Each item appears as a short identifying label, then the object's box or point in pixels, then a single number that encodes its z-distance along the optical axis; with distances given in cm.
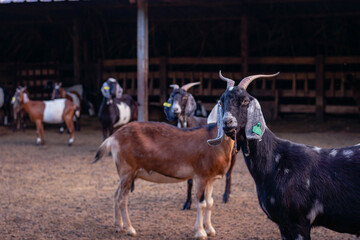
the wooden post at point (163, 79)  1798
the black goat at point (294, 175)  410
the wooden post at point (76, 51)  1839
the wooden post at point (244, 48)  1675
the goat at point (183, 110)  780
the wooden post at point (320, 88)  1677
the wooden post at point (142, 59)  1225
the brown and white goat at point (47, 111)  1350
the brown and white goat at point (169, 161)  615
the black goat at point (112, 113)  1190
